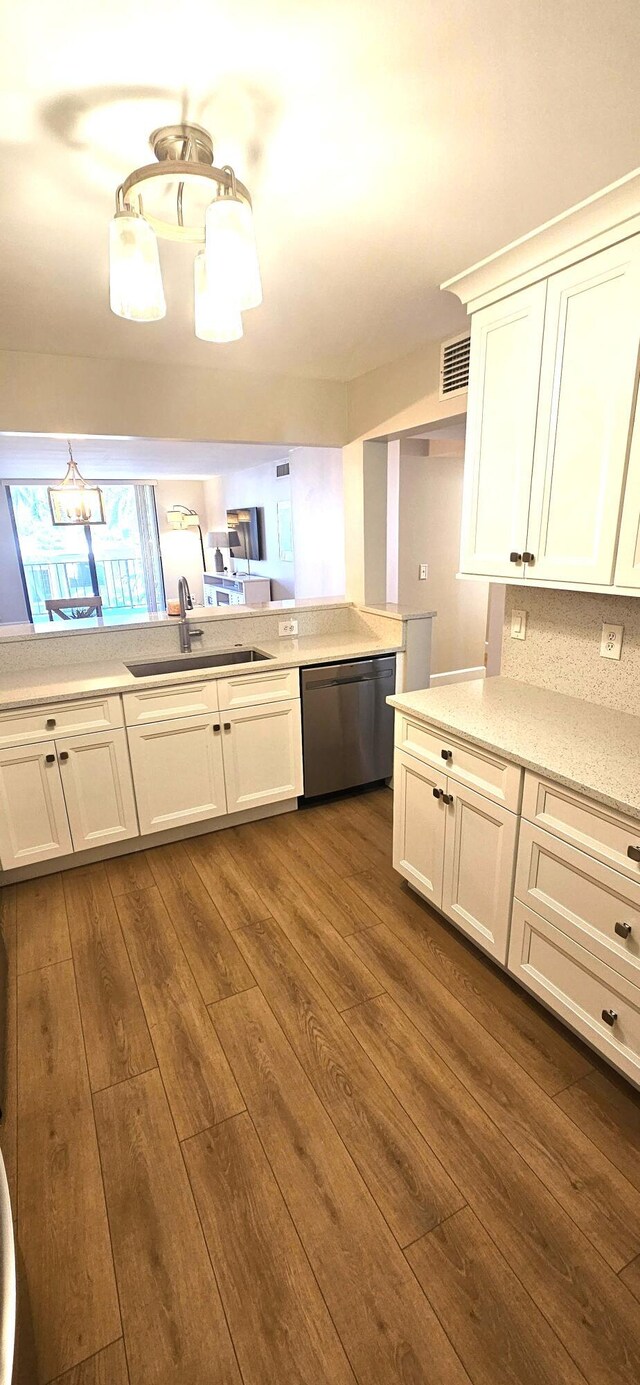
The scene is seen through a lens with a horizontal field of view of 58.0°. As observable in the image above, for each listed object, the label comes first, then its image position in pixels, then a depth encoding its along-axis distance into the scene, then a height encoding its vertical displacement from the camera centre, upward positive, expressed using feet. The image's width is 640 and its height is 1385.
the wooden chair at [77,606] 19.48 -2.38
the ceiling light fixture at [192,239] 4.07 +2.02
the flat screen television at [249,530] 24.58 +0.00
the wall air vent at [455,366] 8.25 +2.23
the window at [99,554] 26.55 -0.94
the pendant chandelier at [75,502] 14.44 +0.77
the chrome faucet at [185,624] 10.52 -1.63
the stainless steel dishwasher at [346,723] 10.27 -3.47
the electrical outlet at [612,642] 6.49 -1.33
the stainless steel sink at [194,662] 10.20 -2.32
